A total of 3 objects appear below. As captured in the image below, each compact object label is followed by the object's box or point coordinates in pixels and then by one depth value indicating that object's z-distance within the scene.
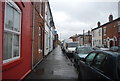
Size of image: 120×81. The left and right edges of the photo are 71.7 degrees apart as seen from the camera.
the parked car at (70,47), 10.49
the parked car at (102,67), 1.78
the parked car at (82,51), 5.53
